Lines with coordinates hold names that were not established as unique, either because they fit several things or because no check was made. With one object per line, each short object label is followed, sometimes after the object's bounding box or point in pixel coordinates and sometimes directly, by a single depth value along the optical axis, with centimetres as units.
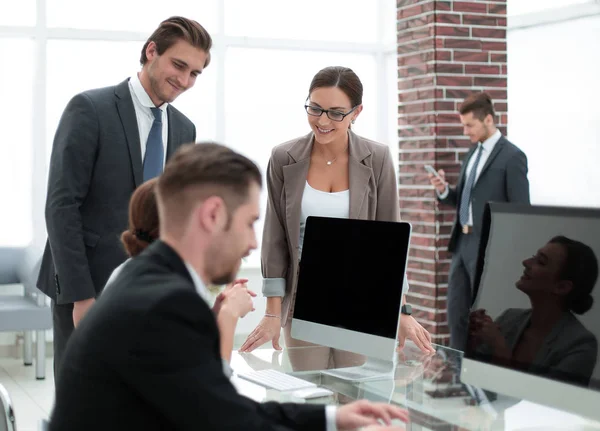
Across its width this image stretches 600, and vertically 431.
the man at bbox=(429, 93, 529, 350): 537
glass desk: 207
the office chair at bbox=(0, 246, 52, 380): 579
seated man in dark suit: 135
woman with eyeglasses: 292
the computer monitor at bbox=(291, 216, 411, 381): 258
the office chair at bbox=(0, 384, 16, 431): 188
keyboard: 246
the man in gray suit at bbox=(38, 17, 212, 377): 280
